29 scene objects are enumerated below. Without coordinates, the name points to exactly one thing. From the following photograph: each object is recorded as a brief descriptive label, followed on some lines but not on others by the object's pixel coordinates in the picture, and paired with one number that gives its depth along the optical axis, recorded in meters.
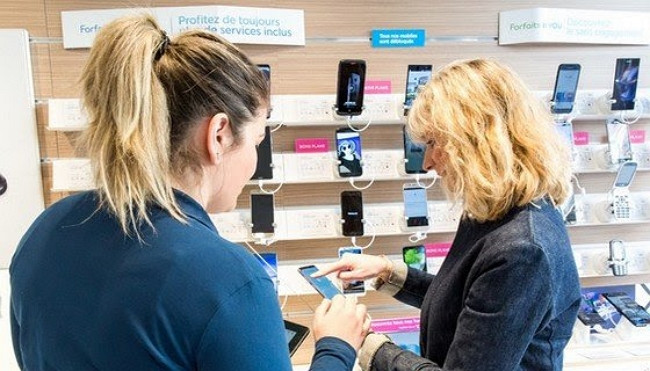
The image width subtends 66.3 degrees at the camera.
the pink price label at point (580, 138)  2.05
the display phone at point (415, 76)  1.80
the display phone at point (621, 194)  1.97
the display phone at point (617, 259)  1.99
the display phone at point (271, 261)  1.84
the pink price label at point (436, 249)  2.00
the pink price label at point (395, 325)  2.03
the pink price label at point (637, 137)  2.07
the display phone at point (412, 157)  1.86
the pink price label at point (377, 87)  1.92
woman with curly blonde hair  0.87
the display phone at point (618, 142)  1.96
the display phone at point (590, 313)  1.97
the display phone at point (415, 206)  1.87
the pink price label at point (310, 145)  1.89
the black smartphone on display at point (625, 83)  1.90
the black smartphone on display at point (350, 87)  1.75
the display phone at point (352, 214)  1.84
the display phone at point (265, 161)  1.79
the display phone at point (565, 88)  1.87
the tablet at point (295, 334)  1.32
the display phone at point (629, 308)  1.93
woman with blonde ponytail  0.56
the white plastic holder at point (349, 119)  1.84
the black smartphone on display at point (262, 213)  1.82
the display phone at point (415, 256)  1.91
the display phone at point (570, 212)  1.95
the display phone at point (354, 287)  1.83
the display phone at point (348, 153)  1.83
